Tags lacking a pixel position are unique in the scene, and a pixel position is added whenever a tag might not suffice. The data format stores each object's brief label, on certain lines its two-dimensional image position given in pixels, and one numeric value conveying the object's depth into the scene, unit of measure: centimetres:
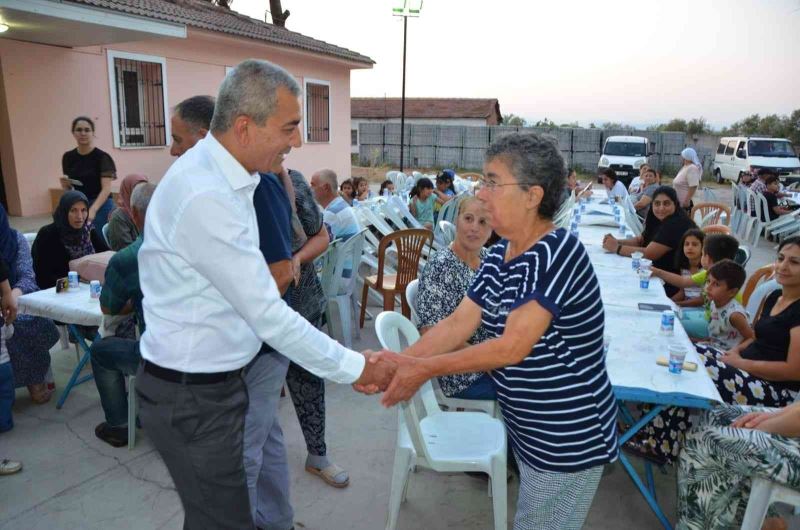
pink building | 898
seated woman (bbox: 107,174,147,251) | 397
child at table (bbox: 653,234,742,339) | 397
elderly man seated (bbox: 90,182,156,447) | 271
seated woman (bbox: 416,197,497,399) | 296
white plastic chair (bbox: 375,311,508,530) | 240
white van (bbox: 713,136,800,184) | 1897
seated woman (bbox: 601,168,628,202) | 1030
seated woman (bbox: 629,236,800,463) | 288
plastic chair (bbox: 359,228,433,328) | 528
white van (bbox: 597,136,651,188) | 2008
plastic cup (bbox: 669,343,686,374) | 256
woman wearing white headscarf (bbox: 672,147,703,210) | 926
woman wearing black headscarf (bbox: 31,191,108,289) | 421
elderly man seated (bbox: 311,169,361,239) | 517
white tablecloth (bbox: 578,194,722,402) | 245
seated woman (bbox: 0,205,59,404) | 382
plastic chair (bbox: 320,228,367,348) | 470
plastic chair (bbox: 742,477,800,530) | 223
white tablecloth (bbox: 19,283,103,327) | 347
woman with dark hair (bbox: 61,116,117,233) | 601
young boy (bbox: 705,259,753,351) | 364
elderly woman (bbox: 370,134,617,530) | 161
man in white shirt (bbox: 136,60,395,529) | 147
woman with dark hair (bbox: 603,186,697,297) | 492
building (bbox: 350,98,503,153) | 3481
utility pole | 1348
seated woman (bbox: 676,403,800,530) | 223
